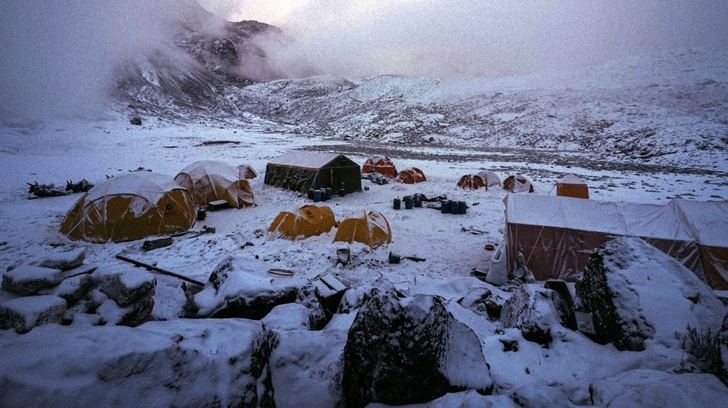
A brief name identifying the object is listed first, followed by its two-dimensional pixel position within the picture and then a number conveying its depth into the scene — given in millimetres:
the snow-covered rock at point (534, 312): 4469
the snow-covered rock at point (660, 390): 2627
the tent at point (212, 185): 15258
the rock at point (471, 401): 2846
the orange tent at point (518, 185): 19859
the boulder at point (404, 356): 3170
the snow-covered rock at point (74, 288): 4320
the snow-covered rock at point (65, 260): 5121
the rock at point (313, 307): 5316
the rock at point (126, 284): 4445
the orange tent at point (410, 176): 22716
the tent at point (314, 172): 18500
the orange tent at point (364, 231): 11125
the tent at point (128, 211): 10406
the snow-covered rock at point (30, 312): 3445
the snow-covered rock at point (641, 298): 3818
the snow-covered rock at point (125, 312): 4246
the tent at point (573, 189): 16016
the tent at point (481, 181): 20688
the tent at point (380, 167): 24766
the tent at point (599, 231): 8266
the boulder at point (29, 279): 4039
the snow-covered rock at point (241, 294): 5305
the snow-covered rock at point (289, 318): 4809
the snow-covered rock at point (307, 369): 3383
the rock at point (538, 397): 2885
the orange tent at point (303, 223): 11664
